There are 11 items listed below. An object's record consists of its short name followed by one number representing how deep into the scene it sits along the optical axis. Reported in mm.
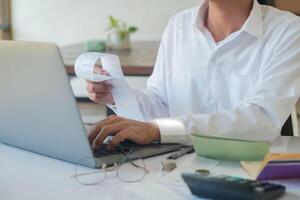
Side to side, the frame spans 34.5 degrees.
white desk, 843
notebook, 871
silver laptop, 909
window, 4195
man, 1166
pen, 1069
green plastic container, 983
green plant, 3002
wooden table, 2217
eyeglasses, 924
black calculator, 757
